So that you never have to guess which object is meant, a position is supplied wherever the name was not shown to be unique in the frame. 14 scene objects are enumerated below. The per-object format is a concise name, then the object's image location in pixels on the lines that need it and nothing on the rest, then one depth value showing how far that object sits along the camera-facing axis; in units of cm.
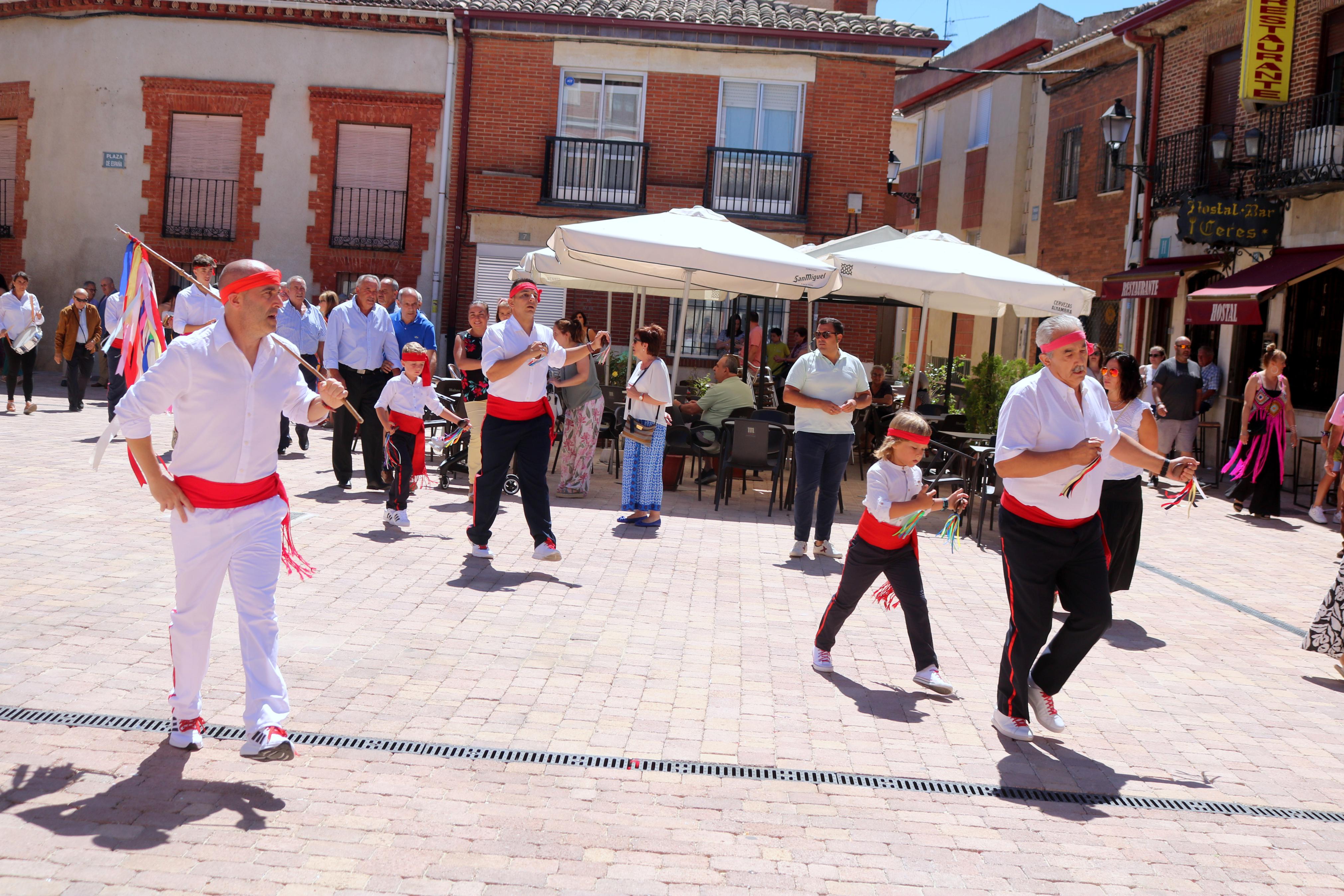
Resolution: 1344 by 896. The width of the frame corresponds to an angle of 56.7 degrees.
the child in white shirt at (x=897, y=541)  582
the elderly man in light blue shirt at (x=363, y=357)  1091
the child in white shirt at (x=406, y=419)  921
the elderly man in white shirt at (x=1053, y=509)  498
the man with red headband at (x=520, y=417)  799
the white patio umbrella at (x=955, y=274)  1089
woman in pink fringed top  1315
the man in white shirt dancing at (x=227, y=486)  429
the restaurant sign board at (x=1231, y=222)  1764
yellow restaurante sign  1733
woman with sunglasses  720
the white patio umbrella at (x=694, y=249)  1067
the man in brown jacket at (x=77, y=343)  1620
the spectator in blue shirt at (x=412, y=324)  1085
